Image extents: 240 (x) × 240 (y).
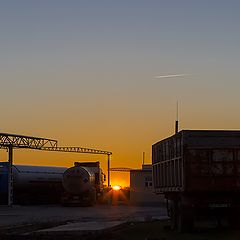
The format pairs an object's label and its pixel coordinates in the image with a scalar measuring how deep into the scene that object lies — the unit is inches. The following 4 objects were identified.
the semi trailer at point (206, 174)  861.8
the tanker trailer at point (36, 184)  2556.6
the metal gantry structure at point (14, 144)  2362.2
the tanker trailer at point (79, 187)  2297.0
